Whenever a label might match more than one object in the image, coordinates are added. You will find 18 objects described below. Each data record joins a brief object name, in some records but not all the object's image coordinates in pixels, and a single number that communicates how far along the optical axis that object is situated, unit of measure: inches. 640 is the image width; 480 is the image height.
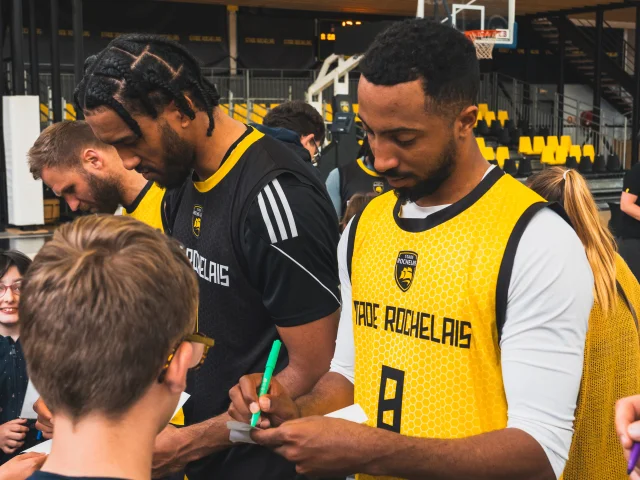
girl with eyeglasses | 118.5
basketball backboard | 514.1
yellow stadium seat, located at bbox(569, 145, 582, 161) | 662.5
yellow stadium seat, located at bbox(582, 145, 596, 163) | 671.8
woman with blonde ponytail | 85.4
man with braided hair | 79.4
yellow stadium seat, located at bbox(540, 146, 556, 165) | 652.7
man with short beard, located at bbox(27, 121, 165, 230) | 119.7
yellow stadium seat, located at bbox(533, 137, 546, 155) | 665.6
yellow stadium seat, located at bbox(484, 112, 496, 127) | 720.0
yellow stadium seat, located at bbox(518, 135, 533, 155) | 660.7
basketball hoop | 489.7
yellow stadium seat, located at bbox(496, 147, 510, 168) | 618.2
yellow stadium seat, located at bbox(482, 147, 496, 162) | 595.5
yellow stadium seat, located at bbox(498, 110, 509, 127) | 738.7
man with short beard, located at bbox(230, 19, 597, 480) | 59.1
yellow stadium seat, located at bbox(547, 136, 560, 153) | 668.7
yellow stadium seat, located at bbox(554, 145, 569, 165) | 649.0
